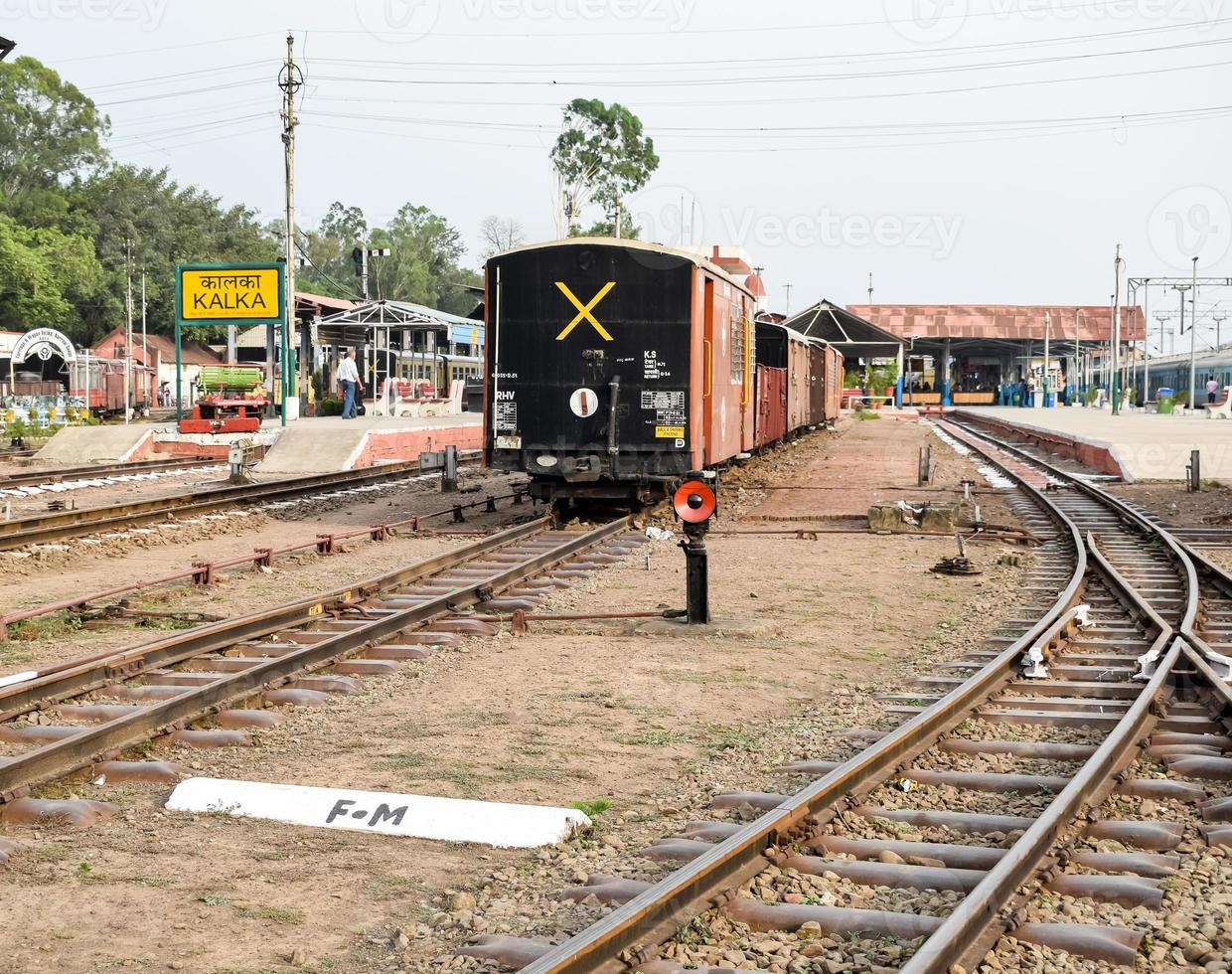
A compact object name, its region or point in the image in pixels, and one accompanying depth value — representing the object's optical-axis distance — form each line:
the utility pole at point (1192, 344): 63.59
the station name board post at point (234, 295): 35.16
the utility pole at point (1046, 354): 74.52
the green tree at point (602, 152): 67.81
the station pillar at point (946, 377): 84.31
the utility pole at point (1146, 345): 78.56
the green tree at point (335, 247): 141.50
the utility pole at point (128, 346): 46.56
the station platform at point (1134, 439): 27.12
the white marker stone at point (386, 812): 5.65
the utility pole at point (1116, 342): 62.91
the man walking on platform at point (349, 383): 36.53
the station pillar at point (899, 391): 73.07
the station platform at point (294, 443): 26.88
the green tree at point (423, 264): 128.62
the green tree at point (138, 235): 84.69
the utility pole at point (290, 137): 37.31
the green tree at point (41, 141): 84.62
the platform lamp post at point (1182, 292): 64.80
